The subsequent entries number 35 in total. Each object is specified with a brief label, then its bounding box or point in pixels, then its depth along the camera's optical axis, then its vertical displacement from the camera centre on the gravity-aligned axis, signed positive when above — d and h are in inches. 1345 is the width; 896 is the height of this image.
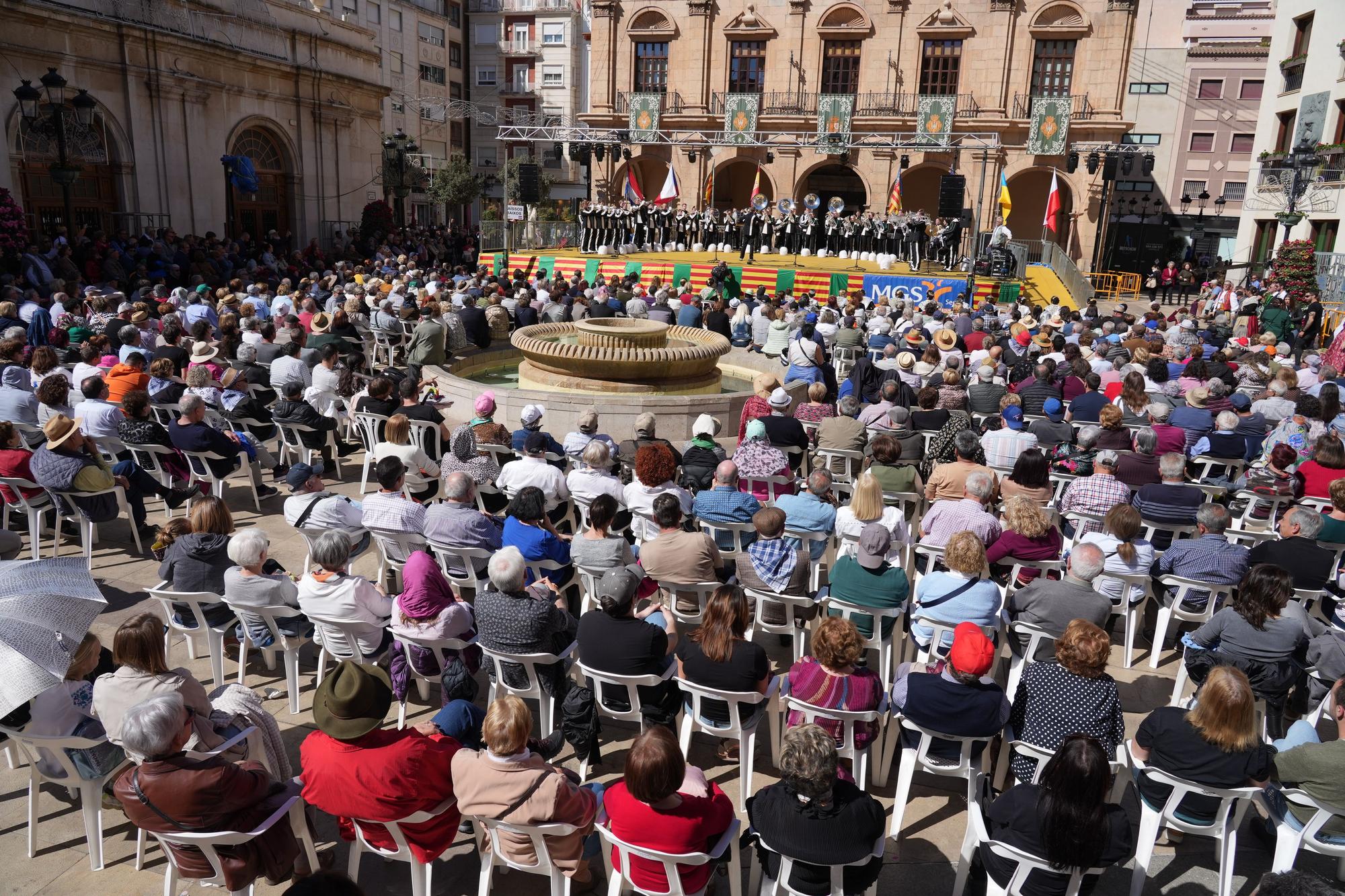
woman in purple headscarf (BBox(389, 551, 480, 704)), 193.0 -80.0
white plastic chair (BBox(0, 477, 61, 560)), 265.9 -88.2
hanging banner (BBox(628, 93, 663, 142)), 1341.0 +155.3
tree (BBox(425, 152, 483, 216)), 1633.9 +50.0
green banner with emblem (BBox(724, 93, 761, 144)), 1283.2 +151.1
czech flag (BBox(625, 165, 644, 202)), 1065.5 +32.2
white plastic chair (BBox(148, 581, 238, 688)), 202.7 -91.9
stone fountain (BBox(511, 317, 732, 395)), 439.8 -65.0
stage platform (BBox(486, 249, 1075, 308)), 867.4 -46.1
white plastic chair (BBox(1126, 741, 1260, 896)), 155.7 -96.1
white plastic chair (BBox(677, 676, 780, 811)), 175.0 -93.5
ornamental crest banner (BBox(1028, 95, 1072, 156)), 1175.0 +135.9
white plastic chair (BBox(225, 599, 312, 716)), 202.2 -93.9
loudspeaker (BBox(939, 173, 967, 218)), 880.9 +35.5
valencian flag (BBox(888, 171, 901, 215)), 970.7 +33.0
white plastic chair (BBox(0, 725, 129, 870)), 157.9 -99.1
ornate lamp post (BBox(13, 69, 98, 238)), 567.5 +49.9
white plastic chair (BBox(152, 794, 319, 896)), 134.8 -91.3
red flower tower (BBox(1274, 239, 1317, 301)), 709.9 -17.7
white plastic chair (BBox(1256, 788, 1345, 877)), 149.3 -93.4
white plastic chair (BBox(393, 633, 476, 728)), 195.8 -89.4
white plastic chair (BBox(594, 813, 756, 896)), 133.0 -89.1
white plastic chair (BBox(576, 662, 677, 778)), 179.5 -89.3
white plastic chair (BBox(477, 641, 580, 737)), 184.1 -92.4
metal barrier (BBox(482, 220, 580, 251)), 1074.7 -21.0
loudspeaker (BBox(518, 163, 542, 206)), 1001.5 +35.4
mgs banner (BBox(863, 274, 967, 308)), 831.1 -50.2
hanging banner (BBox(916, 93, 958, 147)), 1210.6 +152.0
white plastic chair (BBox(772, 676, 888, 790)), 170.4 -88.1
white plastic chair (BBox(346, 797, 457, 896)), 145.3 -98.5
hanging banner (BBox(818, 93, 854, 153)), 1249.4 +151.9
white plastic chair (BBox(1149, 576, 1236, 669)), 229.6 -89.4
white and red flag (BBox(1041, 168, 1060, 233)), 874.1 +27.8
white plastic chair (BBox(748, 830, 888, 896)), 134.6 -91.7
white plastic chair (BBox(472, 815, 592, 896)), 140.3 -96.5
